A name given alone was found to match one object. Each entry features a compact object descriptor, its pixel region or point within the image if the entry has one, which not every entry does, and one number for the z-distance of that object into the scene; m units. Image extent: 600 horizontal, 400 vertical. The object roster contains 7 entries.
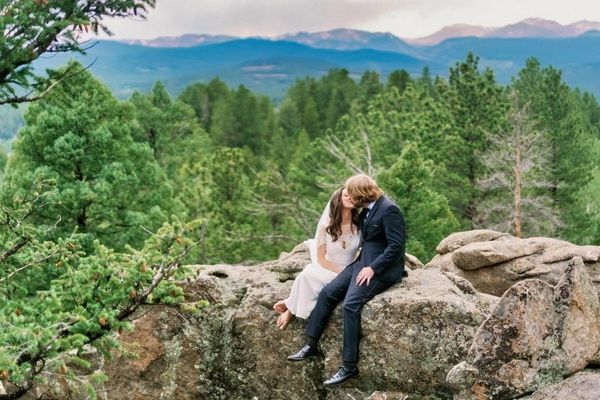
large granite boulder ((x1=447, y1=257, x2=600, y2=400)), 6.87
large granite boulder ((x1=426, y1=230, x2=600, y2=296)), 13.28
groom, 8.23
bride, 8.65
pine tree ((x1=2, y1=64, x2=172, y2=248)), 18.20
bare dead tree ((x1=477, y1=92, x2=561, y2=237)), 27.88
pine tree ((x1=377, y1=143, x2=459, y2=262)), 22.58
